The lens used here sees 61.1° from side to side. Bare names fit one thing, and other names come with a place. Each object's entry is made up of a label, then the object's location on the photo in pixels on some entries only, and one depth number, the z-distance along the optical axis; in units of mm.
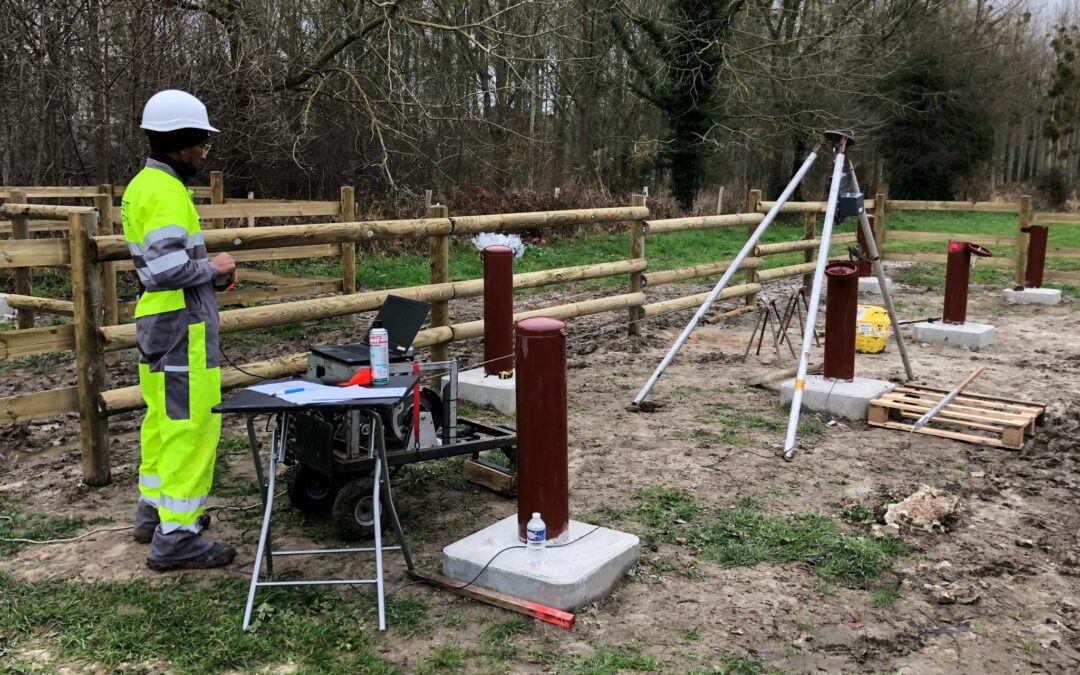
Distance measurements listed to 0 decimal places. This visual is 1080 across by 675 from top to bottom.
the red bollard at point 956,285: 8930
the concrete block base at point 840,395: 6336
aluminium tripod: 5707
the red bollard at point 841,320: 6504
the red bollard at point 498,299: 6098
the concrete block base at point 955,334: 9039
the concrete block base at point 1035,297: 11930
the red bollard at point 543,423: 3635
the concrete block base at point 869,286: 12594
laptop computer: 4363
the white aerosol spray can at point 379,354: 3783
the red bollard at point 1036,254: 12039
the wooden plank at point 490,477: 4742
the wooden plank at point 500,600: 3381
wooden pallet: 5777
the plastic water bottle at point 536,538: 3641
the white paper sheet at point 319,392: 3451
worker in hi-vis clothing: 3727
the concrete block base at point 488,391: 6301
